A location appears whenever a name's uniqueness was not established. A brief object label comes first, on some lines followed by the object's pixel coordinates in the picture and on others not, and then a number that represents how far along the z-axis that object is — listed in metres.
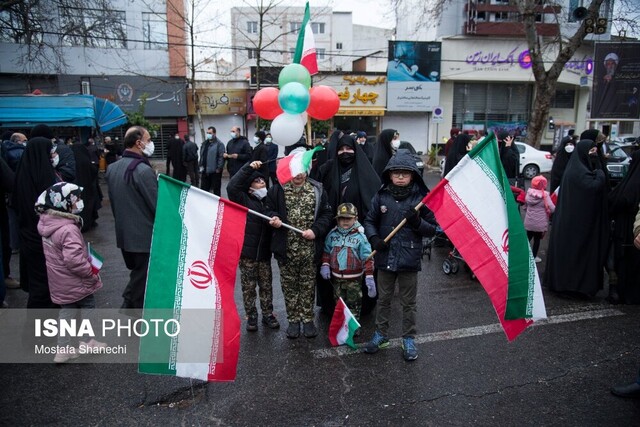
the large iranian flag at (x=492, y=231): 3.47
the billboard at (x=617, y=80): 16.84
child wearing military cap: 4.45
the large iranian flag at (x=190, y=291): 3.28
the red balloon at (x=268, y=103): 4.75
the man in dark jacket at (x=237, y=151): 11.00
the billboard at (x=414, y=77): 28.64
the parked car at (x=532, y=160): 18.75
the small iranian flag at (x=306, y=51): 4.82
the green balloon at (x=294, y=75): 4.62
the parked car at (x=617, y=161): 11.64
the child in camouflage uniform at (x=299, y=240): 4.40
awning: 14.86
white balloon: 4.54
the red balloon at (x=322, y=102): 4.74
